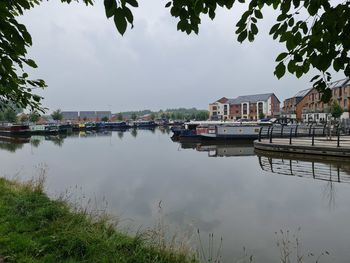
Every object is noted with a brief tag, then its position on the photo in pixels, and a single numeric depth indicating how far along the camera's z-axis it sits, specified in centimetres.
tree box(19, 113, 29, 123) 8181
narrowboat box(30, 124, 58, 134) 5778
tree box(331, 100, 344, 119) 4483
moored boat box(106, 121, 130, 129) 8025
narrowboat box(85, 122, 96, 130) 7557
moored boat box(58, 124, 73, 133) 6390
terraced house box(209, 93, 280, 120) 8744
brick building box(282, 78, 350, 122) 5444
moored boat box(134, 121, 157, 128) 8706
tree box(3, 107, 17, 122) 7869
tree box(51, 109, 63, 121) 9344
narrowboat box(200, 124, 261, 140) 3691
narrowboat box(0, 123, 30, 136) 5492
